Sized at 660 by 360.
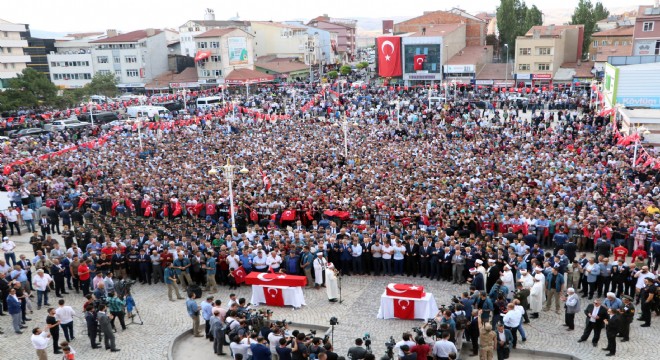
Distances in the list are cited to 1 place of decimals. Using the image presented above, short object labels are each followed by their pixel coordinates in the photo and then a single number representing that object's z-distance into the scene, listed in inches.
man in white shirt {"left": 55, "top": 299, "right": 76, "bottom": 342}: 467.5
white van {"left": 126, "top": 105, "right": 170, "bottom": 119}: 1784.0
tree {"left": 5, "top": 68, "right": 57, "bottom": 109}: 1955.0
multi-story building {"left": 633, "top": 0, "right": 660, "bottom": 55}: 1916.2
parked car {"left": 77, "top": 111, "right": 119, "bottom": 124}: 1802.7
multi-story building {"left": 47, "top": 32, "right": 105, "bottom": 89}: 2869.1
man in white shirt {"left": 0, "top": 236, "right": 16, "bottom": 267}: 622.4
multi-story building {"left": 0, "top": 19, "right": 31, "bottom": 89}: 2696.9
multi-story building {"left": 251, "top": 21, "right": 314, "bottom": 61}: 3125.0
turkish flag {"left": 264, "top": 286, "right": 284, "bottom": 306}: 544.4
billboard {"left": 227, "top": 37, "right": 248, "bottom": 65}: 2618.1
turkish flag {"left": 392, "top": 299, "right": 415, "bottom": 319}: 498.9
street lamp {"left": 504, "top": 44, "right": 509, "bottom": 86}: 2220.7
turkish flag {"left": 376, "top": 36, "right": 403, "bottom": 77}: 2396.7
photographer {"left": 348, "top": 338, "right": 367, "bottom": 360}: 378.9
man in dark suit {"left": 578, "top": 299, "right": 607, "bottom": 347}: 434.6
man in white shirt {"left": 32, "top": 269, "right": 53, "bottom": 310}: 545.9
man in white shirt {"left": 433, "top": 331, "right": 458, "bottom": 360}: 392.5
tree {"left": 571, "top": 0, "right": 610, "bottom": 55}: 2677.2
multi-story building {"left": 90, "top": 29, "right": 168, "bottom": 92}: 2768.2
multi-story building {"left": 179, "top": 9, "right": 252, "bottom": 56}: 2925.7
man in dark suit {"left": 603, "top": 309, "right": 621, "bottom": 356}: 420.8
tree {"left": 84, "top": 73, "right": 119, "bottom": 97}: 2416.3
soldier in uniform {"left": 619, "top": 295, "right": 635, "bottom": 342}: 426.3
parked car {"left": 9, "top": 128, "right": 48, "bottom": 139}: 1514.5
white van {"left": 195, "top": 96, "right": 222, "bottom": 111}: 1981.5
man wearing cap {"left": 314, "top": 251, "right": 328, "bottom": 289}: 576.1
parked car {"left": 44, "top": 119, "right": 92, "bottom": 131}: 1589.6
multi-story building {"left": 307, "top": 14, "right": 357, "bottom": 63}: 4208.9
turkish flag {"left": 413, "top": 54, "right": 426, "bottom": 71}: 2393.0
